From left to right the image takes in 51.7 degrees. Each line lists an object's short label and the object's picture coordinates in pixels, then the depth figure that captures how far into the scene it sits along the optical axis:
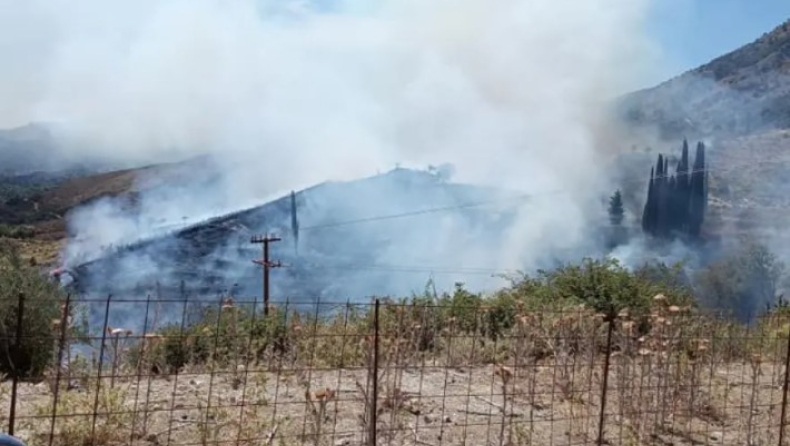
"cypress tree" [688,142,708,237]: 61.00
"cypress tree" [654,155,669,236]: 60.25
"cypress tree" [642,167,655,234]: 60.50
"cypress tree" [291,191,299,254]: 52.66
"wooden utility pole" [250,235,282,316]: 21.05
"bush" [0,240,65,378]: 8.05
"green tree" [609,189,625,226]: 61.60
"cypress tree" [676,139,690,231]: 61.09
